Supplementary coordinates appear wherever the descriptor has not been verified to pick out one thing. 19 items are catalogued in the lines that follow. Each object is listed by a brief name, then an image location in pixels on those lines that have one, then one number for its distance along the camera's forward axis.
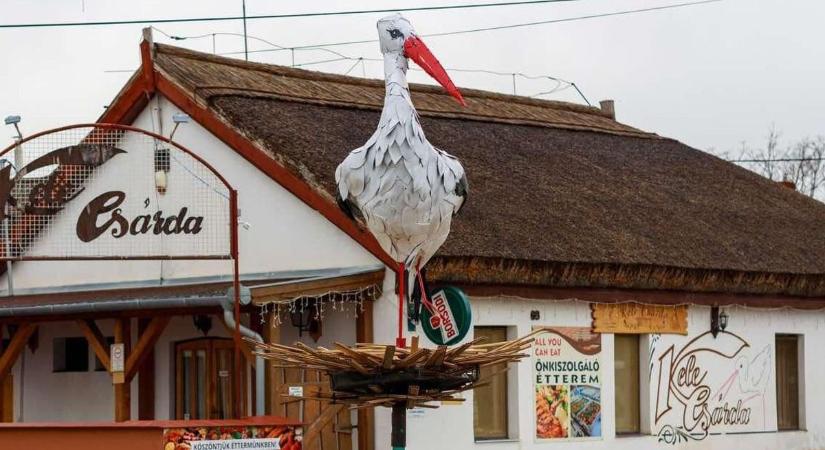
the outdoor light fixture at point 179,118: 20.19
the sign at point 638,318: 21.59
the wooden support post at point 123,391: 20.78
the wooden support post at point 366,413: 19.53
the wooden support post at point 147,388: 22.38
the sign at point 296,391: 18.11
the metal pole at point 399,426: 11.32
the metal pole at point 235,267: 17.62
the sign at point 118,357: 20.67
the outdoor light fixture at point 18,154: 19.07
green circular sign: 18.31
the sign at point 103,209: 19.34
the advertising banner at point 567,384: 20.95
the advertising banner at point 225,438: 16.92
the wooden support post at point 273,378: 19.16
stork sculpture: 11.77
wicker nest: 11.01
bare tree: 59.69
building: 19.84
